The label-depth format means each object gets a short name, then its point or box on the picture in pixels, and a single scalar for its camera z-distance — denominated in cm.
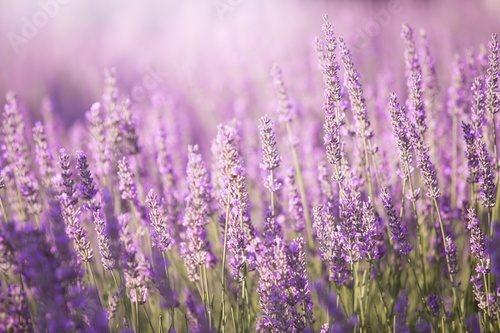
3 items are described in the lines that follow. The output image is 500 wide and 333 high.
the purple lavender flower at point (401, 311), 130
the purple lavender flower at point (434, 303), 132
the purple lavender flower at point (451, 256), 130
